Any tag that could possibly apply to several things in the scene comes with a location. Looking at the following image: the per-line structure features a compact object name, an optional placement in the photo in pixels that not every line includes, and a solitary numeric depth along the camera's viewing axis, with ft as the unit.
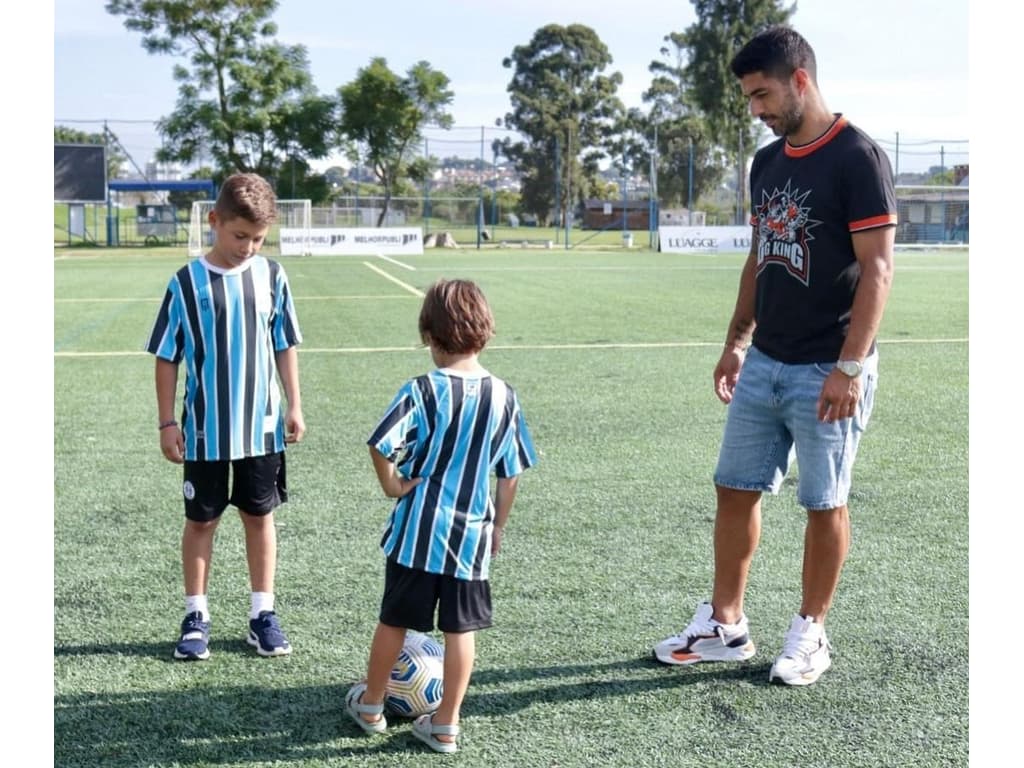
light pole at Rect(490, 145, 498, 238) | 135.85
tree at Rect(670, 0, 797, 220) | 178.91
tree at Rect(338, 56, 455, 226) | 141.90
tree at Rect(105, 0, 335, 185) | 135.44
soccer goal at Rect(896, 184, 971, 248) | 123.24
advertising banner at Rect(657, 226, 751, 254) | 111.14
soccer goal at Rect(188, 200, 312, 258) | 104.58
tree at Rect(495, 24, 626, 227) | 215.72
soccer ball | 10.85
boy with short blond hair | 11.86
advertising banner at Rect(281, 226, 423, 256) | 104.04
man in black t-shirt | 10.96
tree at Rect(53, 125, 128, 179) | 134.00
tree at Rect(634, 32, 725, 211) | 179.63
